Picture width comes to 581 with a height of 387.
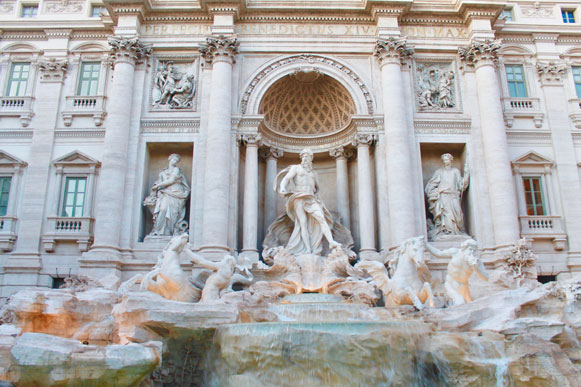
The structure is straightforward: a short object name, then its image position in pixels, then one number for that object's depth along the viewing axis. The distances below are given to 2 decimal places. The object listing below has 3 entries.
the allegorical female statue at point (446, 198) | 18.31
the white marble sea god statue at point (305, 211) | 17.58
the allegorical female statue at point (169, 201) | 18.25
